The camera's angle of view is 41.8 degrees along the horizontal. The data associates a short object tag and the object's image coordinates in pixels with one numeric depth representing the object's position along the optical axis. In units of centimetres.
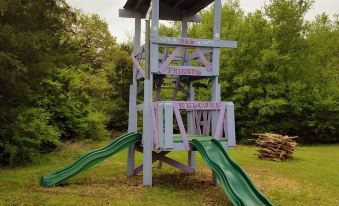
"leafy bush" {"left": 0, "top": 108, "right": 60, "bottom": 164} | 1449
